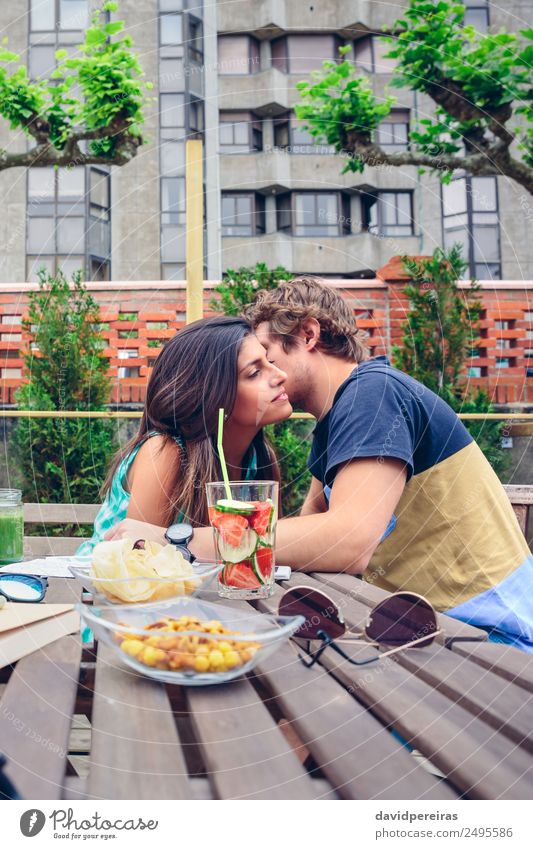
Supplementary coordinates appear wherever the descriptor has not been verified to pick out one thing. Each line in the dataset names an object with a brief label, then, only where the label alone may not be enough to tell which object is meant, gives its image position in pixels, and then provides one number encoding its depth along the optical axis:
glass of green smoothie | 1.01
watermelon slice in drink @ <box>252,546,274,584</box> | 0.76
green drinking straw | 0.74
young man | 0.88
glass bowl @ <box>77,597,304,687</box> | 0.47
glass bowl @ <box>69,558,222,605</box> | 0.63
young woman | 1.14
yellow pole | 1.99
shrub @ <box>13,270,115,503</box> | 2.68
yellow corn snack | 0.47
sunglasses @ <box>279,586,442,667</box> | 0.57
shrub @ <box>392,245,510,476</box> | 2.51
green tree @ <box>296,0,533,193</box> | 2.26
